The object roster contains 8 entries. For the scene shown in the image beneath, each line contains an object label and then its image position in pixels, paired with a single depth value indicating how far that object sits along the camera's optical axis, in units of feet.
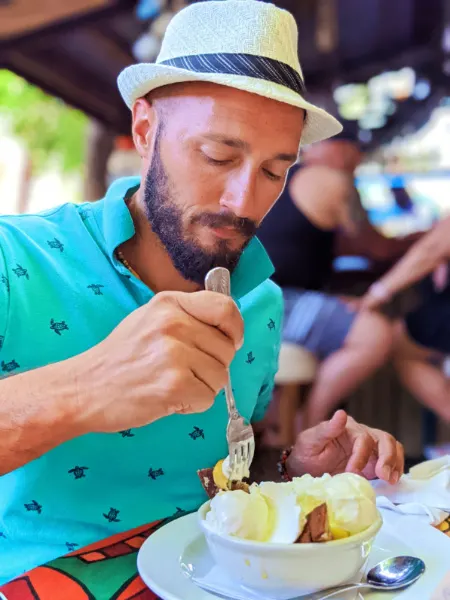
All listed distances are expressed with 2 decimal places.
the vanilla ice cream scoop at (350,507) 2.51
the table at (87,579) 2.46
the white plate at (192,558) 2.45
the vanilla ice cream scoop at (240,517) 2.45
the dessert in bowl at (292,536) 2.35
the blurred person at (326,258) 10.62
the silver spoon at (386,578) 2.46
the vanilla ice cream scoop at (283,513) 2.42
